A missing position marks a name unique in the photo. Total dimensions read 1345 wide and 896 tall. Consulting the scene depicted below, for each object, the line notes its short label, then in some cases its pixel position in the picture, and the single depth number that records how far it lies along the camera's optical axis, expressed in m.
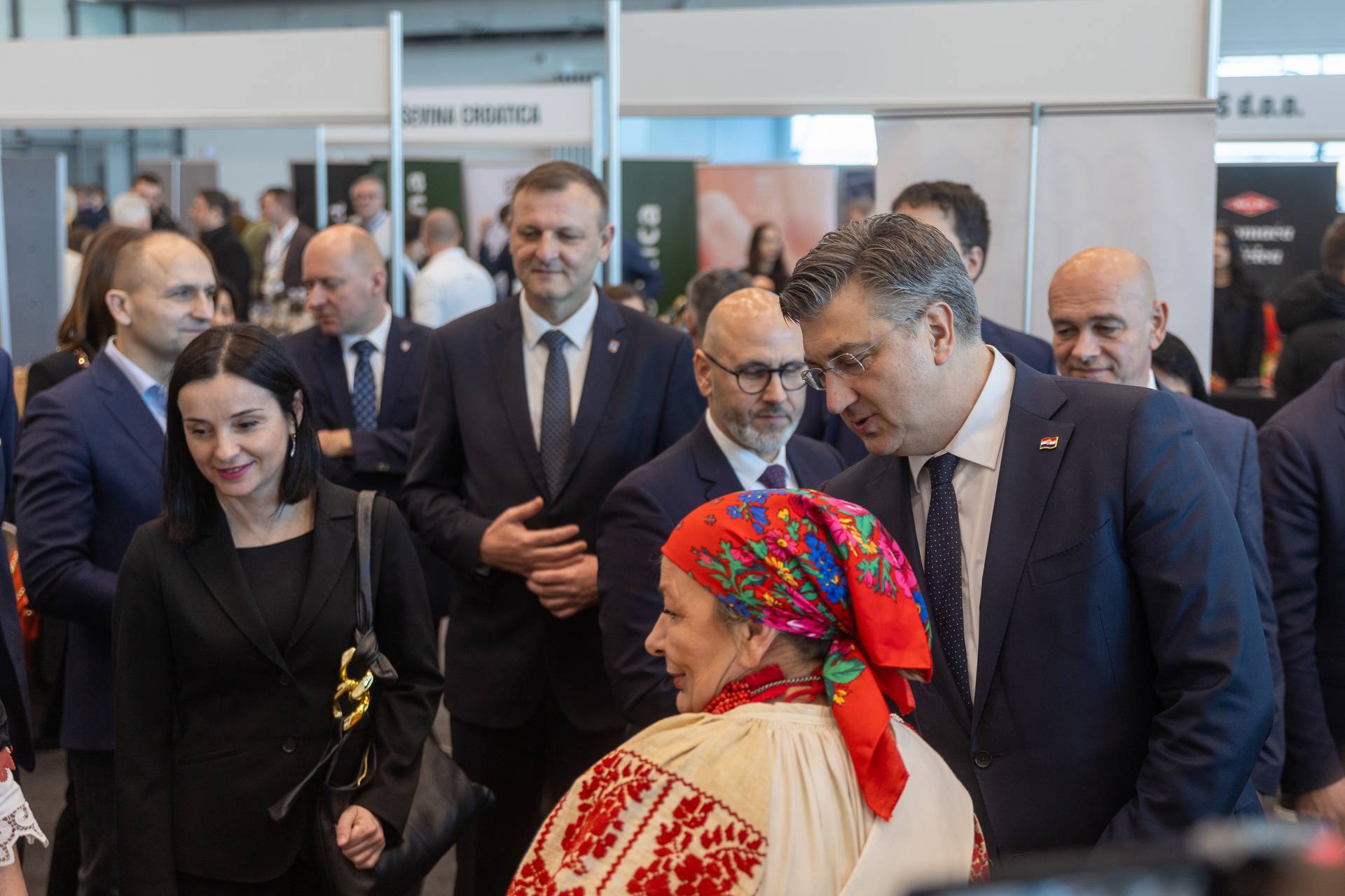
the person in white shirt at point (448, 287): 7.52
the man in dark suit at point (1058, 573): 1.67
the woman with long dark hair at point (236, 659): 2.25
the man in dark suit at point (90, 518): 2.67
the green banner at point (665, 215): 10.91
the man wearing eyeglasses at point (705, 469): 2.37
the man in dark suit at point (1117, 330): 2.54
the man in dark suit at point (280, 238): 9.05
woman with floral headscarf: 1.36
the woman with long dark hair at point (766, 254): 8.21
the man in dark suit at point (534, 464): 2.96
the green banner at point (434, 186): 11.80
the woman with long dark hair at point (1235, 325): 7.12
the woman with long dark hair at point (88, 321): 3.29
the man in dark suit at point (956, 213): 3.50
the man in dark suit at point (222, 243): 9.70
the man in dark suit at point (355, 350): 4.00
